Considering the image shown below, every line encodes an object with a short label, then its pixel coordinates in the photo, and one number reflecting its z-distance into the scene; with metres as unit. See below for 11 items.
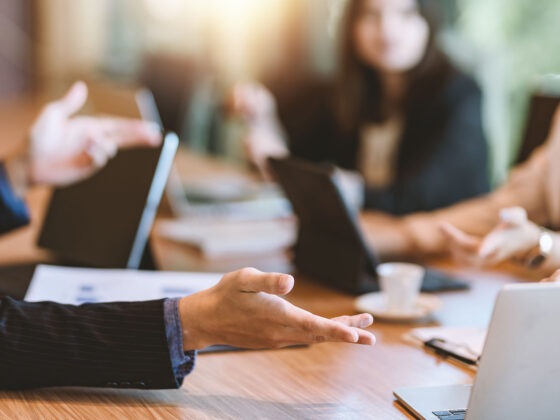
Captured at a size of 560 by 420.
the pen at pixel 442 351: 1.63
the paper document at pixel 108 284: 1.75
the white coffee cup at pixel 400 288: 1.78
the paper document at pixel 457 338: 1.65
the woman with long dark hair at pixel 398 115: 2.64
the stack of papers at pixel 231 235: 2.13
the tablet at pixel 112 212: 1.94
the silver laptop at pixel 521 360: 1.37
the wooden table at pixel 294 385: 1.50
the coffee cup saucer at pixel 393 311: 1.76
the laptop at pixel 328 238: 1.88
